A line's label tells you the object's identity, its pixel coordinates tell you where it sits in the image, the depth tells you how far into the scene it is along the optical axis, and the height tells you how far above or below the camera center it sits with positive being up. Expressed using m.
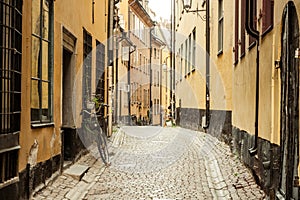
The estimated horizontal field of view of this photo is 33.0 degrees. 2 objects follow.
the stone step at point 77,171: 8.34 -1.19
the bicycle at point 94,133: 10.36 -0.65
